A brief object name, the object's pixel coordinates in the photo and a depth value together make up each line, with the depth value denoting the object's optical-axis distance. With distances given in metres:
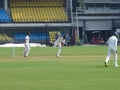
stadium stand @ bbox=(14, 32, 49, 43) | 81.25
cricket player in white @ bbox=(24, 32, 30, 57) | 39.74
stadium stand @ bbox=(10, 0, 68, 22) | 84.50
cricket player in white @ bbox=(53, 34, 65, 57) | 40.06
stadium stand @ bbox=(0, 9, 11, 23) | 82.48
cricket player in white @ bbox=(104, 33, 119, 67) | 26.83
